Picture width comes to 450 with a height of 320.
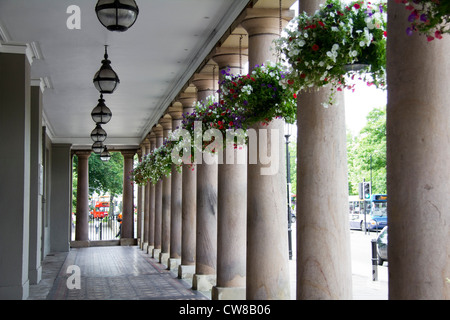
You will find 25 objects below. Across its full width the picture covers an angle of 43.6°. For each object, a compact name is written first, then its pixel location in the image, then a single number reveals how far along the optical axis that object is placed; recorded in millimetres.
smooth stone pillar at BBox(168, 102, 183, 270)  15750
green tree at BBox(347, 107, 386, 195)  24750
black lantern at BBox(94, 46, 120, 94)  8125
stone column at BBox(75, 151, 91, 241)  27031
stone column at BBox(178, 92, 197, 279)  13688
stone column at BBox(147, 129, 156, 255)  21611
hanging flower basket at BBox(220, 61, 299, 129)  6129
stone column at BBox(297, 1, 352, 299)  5215
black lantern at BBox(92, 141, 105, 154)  15419
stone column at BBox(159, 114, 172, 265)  17609
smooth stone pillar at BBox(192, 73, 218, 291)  11602
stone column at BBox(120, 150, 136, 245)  27609
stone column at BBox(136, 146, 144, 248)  26991
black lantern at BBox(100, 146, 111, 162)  21344
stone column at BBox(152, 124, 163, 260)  19891
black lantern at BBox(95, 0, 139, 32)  5699
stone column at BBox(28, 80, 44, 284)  12258
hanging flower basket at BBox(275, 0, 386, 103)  4105
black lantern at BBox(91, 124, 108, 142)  13423
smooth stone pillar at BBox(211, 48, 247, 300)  9383
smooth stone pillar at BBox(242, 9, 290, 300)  7340
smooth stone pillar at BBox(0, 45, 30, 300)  9820
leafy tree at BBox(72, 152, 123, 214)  34156
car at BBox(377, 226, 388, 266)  14367
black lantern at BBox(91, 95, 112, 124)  10281
